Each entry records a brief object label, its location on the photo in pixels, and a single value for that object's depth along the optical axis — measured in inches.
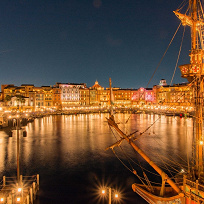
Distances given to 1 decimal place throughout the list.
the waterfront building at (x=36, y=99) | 3459.6
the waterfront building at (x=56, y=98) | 4067.4
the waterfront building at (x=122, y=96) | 5132.9
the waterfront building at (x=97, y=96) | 4684.8
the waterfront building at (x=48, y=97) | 3860.7
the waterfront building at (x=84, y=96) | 4480.8
